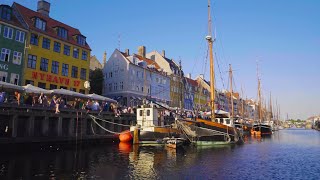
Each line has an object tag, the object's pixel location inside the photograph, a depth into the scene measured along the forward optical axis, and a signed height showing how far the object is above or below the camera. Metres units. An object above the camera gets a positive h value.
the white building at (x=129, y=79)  50.20 +8.62
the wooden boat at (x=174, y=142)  25.92 -2.96
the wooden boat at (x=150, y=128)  28.44 -1.49
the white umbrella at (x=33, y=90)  23.66 +2.62
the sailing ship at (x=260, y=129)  57.53 -3.01
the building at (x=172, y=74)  64.55 +12.20
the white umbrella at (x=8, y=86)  21.67 +2.70
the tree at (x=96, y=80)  50.75 +7.85
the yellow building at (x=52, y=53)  34.22 +10.06
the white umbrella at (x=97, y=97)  29.69 +2.38
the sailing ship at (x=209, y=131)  28.67 -1.82
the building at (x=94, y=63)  58.69 +13.70
